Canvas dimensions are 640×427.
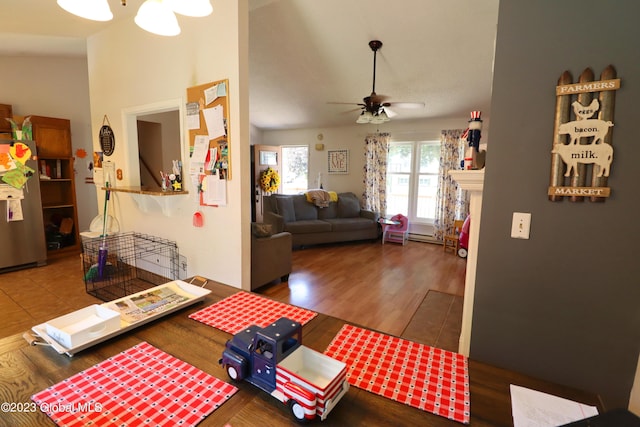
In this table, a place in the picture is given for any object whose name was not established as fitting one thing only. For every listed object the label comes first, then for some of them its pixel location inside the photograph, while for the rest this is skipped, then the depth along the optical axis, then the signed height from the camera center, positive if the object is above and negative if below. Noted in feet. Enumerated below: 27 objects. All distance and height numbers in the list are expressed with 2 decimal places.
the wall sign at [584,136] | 3.74 +0.59
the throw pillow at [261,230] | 10.18 -1.83
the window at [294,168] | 23.82 +0.70
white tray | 3.02 -1.70
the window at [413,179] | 18.85 +0.00
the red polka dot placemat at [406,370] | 2.49 -1.81
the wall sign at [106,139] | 11.34 +1.30
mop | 10.69 -3.36
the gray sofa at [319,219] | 16.85 -2.53
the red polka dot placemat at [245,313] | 3.65 -1.77
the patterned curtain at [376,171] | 19.48 +0.48
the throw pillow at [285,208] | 17.39 -1.82
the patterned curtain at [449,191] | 17.30 -0.65
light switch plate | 4.31 -0.63
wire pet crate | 10.15 -3.34
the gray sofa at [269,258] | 10.08 -2.90
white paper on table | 2.30 -1.81
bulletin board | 8.09 +1.06
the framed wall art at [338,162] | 21.29 +1.12
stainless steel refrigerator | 10.87 -1.60
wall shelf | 9.09 -0.90
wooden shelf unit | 13.05 -0.45
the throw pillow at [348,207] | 19.47 -1.89
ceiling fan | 11.39 +2.85
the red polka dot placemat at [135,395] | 2.26 -1.81
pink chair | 18.25 -3.08
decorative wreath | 22.00 -0.28
